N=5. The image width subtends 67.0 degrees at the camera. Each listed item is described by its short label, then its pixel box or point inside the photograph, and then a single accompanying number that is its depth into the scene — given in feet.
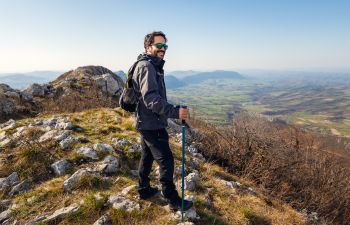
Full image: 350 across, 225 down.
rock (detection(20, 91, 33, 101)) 50.18
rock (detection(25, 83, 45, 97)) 56.90
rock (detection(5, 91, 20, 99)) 48.09
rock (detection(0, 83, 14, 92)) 50.99
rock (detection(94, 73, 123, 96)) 63.57
